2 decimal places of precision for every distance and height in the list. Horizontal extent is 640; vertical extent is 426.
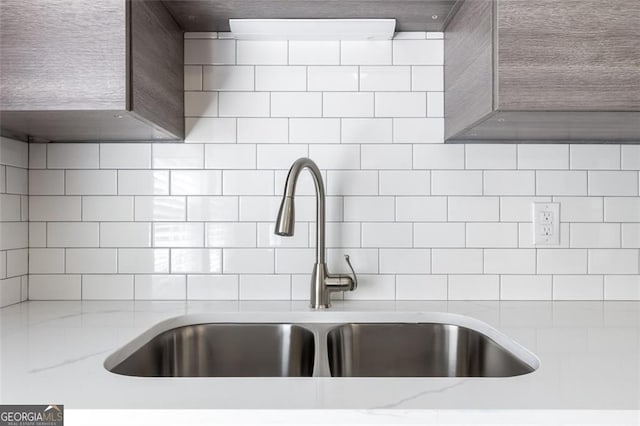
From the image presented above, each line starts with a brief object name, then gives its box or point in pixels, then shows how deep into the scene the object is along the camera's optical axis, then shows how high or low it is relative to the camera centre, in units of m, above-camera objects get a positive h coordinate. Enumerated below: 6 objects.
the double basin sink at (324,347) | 1.19 -0.35
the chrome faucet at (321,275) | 1.25 -0.17
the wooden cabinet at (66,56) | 0.98 +0.32
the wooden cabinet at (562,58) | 0.98 +0.32
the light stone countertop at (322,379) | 0.65 -0.26
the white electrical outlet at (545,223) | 1.40 -0.03
